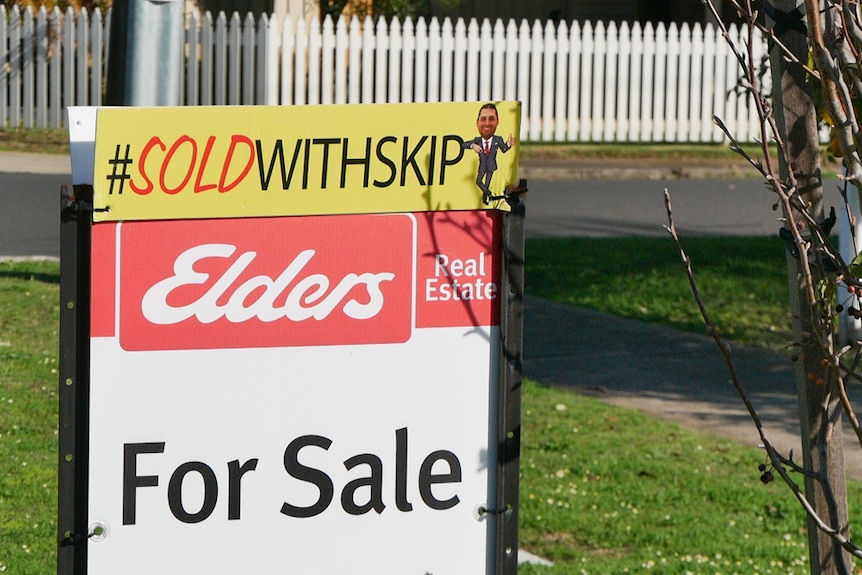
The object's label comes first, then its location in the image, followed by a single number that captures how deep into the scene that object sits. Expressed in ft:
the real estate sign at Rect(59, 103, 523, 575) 18.69
